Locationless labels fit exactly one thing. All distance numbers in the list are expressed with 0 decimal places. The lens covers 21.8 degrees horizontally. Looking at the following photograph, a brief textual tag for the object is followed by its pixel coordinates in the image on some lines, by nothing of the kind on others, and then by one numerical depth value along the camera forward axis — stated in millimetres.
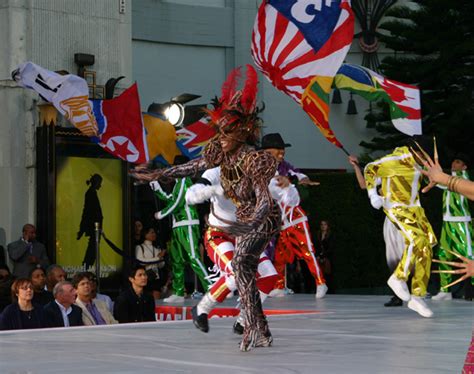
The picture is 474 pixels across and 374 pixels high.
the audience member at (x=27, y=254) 16188
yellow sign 17812
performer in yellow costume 12109
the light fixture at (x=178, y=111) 18500
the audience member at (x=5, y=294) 12977
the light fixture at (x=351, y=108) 33094
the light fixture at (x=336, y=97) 33094
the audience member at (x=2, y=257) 16561
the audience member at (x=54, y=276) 13296
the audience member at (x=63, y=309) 11109
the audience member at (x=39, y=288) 12687
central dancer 8422
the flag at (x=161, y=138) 18562
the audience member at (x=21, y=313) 10805
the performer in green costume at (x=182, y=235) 16141
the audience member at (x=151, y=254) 17452
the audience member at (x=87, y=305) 11773
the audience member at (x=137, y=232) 18694
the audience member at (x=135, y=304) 12188
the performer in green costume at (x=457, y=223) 15828
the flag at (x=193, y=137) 18578
